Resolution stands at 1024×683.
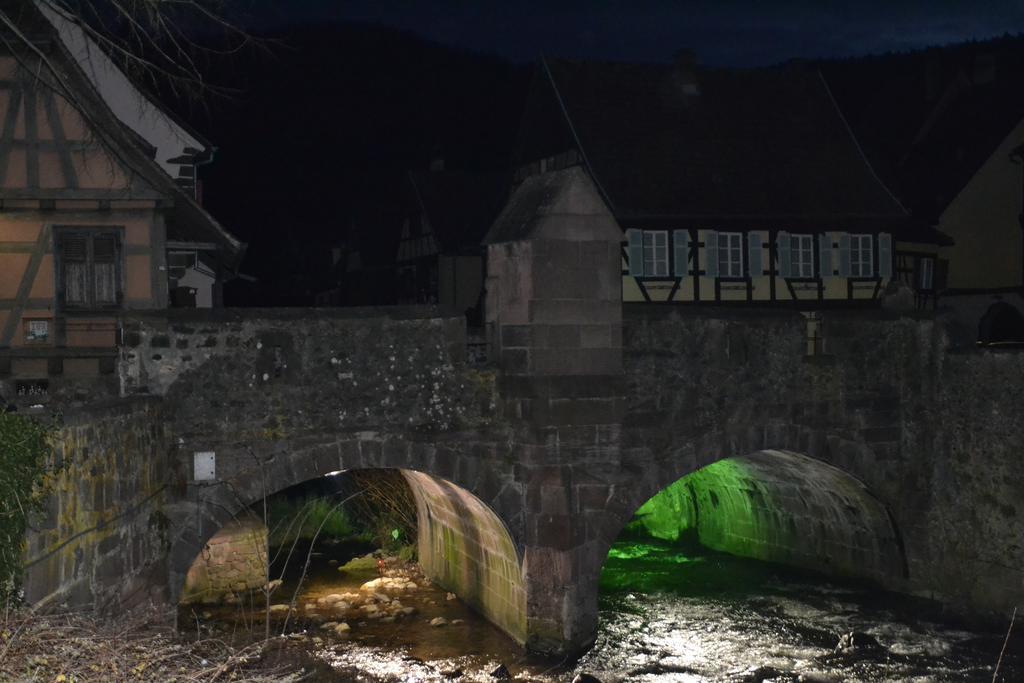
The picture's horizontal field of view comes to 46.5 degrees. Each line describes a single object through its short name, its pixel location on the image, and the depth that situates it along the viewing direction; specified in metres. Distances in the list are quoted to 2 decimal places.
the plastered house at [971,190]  30.53
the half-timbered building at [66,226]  14.27
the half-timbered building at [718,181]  25.48
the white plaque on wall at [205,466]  12.09
